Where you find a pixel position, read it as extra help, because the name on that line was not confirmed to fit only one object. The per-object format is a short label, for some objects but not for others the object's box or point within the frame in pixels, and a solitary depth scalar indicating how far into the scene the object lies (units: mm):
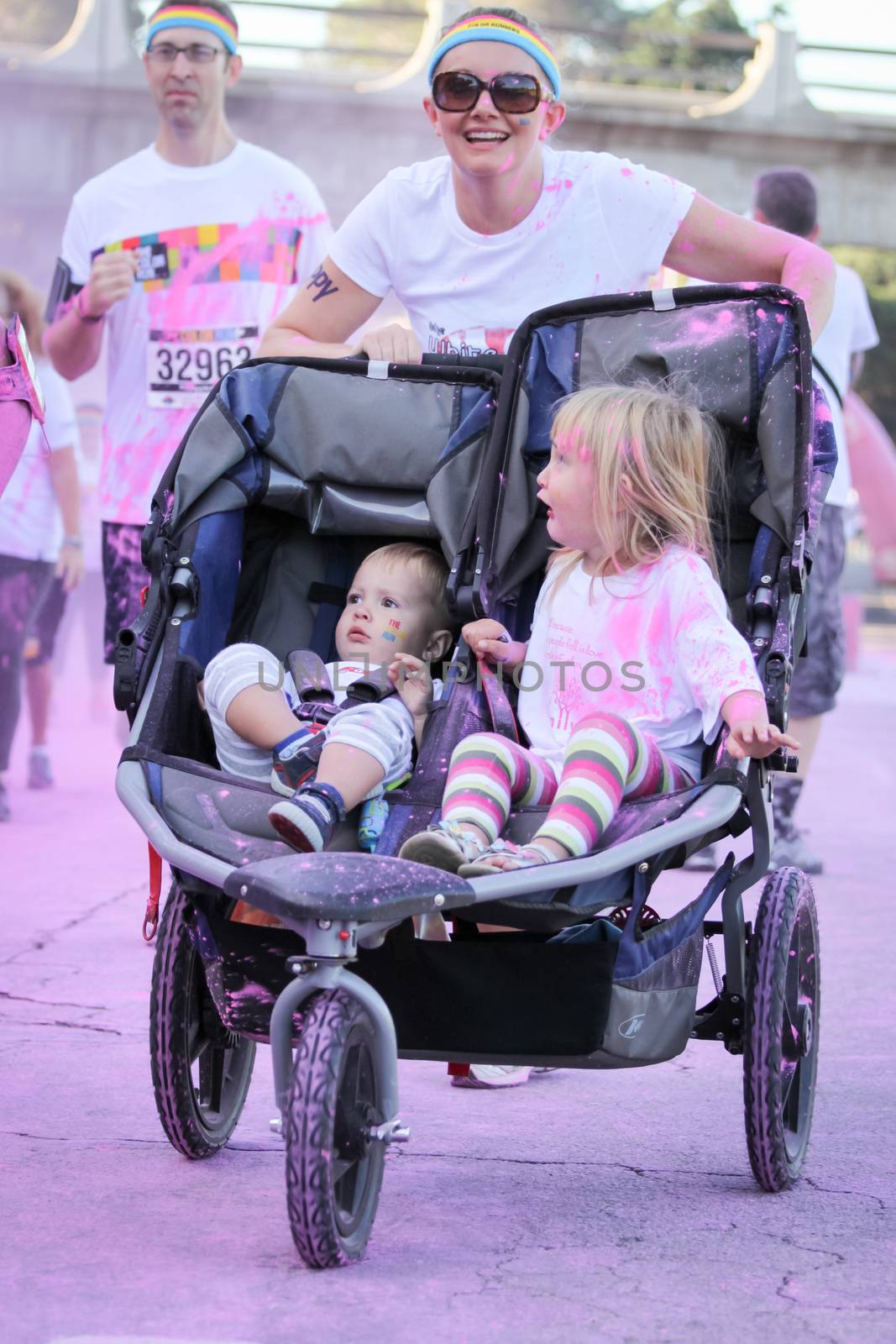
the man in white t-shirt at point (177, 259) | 9698
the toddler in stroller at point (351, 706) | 5562
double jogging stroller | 4754
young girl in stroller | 5433
